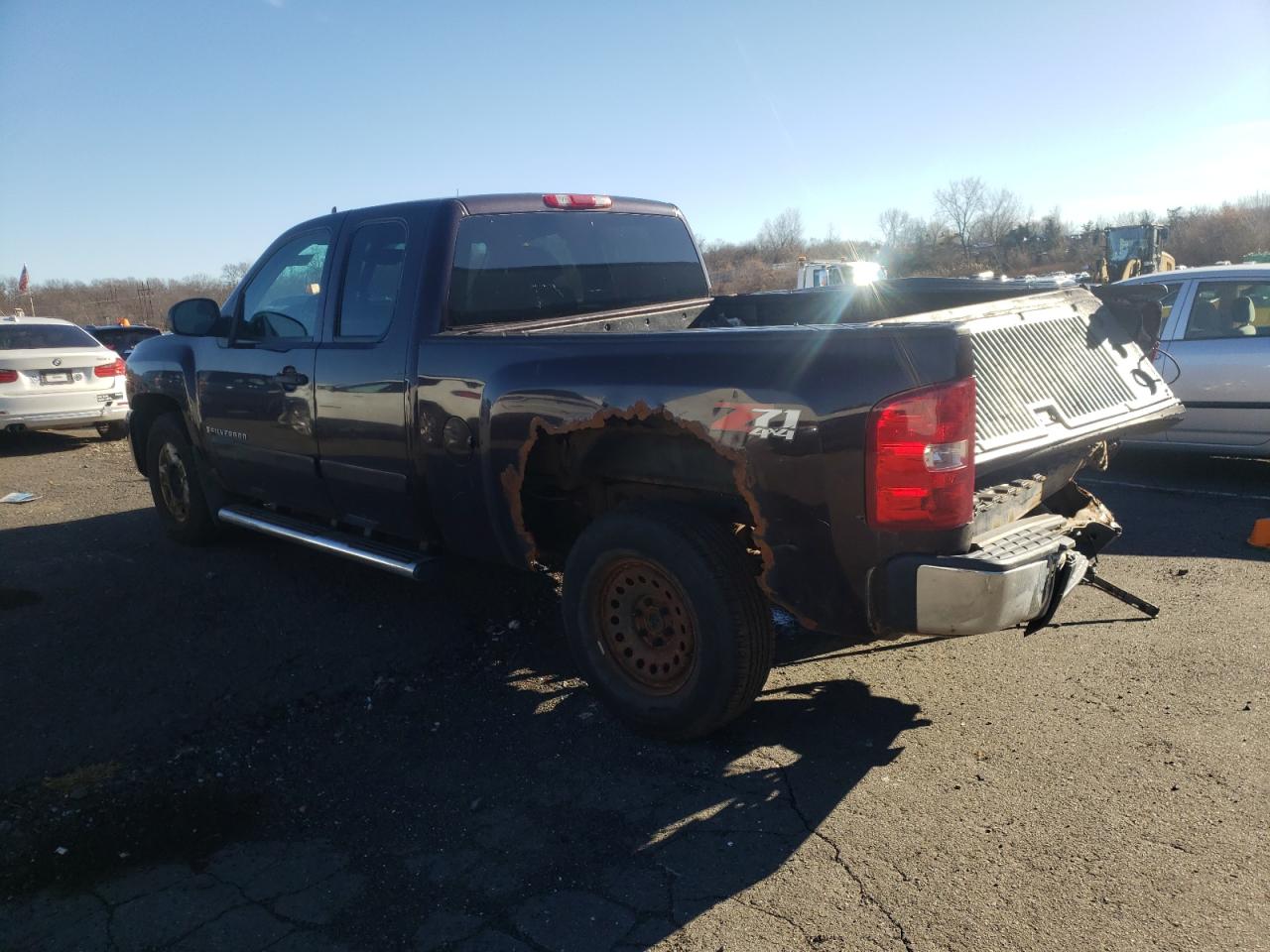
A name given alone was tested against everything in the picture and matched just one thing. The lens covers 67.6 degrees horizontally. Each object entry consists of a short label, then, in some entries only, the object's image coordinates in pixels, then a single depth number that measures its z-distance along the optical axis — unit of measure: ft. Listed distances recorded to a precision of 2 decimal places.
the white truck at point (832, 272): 71.46
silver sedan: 24.91
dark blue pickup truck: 9.78
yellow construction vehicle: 80.85
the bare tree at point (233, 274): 121.00
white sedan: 36.35
